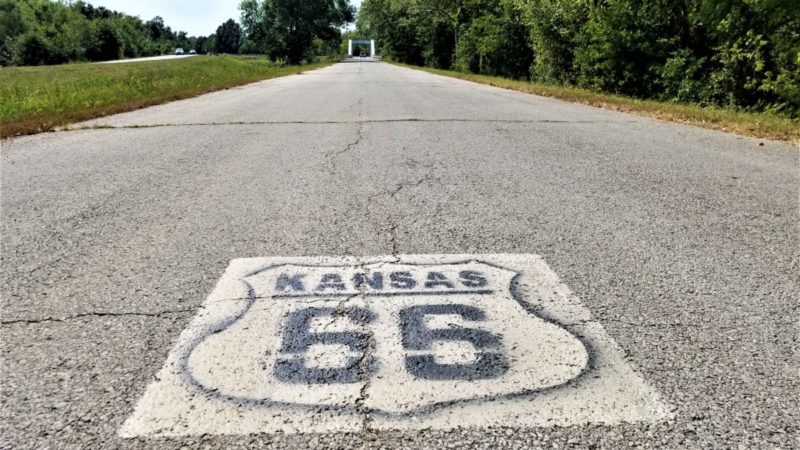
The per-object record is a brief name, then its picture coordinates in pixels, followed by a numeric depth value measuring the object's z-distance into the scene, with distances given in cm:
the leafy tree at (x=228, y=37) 15900
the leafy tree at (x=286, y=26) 7075
